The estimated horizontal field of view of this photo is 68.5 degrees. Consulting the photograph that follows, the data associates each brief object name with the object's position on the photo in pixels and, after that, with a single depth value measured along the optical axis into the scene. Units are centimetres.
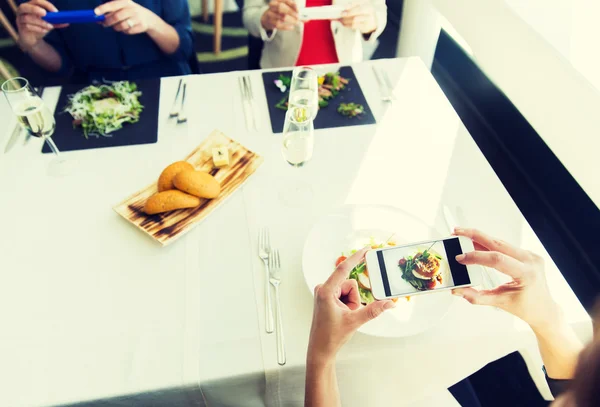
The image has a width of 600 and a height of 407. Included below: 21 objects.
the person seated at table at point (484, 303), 72
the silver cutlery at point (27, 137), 115
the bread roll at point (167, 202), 96
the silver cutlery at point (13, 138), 113
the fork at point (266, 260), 82
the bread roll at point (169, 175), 100
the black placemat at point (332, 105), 121
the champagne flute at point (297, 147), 96
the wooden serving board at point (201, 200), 95
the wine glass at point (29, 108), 100
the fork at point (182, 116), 120
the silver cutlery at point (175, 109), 122
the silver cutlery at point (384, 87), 129
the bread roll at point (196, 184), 98
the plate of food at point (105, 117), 115
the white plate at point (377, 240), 81
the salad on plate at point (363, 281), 83
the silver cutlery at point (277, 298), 78
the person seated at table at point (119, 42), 133
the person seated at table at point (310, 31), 143
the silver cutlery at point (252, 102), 121
